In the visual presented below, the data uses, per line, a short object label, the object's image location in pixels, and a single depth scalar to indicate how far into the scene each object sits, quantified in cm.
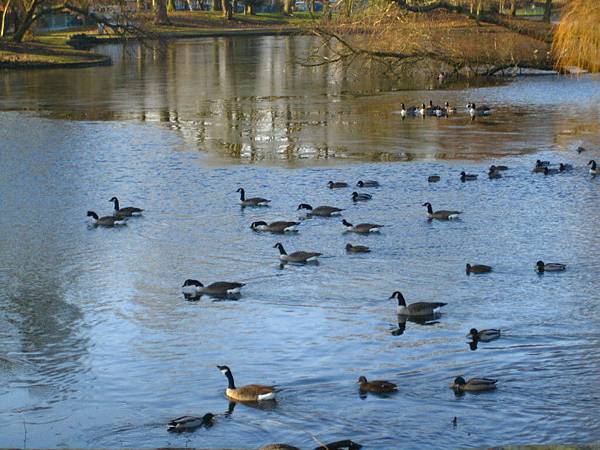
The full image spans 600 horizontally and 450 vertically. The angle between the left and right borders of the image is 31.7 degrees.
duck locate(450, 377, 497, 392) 1261
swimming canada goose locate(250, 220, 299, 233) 2062
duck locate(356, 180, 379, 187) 2450
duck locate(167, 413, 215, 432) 1173
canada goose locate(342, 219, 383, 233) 2023
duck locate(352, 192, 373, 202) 2328
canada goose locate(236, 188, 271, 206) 2291
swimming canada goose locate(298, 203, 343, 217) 2191
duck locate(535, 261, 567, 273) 1742
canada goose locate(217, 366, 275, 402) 1253
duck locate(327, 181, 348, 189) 2469
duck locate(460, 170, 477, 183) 2513
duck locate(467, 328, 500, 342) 1438
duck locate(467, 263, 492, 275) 1748
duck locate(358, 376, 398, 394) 1261
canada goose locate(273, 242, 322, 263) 1847
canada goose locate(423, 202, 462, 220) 2117
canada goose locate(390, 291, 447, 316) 1544
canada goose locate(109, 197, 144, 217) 2202
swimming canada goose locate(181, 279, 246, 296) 1673
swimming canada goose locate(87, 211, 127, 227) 2162
